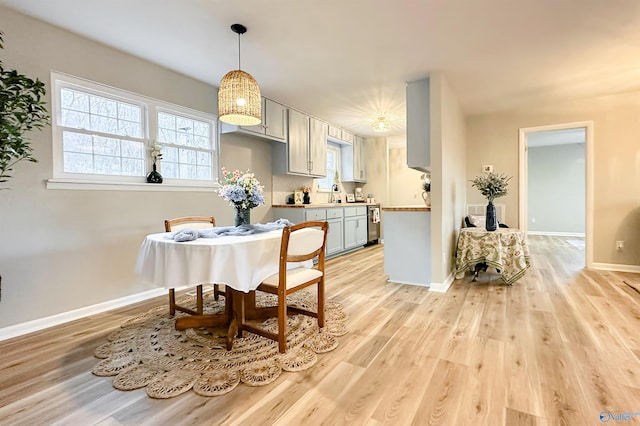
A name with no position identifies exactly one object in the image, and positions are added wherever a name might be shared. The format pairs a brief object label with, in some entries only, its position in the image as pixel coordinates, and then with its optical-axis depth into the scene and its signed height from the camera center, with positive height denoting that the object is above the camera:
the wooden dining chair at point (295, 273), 2.01 -0.49
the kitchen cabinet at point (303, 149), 4.94 +0.99
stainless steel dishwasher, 6.75 -0.37
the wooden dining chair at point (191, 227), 2.56 -0.17
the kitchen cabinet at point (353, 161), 6.77 +1.04
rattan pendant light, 2.46 +0.92
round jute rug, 1.73 -0.98
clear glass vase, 2.46 -0.07
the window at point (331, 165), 6.53 +0.92
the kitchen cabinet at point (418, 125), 3.66 +0.97
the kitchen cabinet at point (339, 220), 4.88 -0.26
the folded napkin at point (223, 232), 2.03 -0.18
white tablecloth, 1.87 -0.34
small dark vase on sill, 3.27 +0.35
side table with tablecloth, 3.55 -0.56
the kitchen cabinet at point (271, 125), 4.12 +1.24
